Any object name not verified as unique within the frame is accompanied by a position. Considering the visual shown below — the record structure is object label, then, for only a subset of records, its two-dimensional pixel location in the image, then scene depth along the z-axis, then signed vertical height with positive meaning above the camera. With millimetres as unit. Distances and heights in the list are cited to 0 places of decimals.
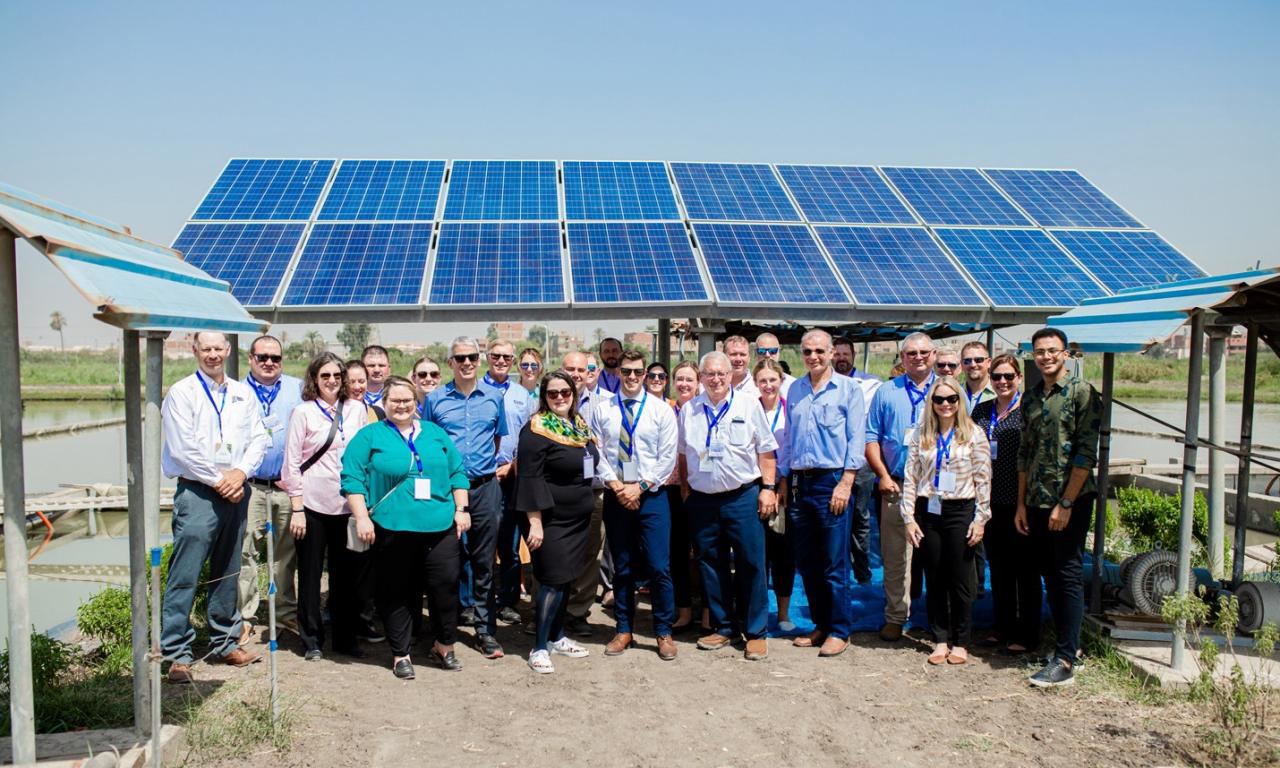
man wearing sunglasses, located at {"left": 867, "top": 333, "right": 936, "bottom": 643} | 6188 -882
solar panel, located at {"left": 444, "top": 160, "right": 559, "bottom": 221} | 9992 +1788
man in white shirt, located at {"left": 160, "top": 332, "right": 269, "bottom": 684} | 5172 -784
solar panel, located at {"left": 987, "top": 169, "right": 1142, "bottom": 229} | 10867 +1914
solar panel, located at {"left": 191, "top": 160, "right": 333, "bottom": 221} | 9711 +1708
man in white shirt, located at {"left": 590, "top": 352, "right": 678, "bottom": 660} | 5875 -941
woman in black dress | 5613 -984
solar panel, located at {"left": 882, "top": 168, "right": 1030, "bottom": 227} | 10680 +1900
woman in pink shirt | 5762 -1018
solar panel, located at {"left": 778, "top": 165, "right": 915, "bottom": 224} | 10445 +1863
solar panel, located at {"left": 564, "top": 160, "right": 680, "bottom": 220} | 10094 +1823
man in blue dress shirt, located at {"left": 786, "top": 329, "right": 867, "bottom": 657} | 5941 -871
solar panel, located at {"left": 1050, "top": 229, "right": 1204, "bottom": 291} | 9336 +983
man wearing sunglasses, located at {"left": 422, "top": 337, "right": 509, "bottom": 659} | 5957 -731
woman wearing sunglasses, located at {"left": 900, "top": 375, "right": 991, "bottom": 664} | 5652 -995
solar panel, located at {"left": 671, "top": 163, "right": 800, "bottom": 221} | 10211 +1839
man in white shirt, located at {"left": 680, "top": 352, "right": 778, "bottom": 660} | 5816 -950
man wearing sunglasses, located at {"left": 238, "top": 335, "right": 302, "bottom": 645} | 5977 -1013
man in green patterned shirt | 5414 -826
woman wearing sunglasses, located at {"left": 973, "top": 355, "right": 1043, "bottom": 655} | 5836 -1266
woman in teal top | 5375 -1045
